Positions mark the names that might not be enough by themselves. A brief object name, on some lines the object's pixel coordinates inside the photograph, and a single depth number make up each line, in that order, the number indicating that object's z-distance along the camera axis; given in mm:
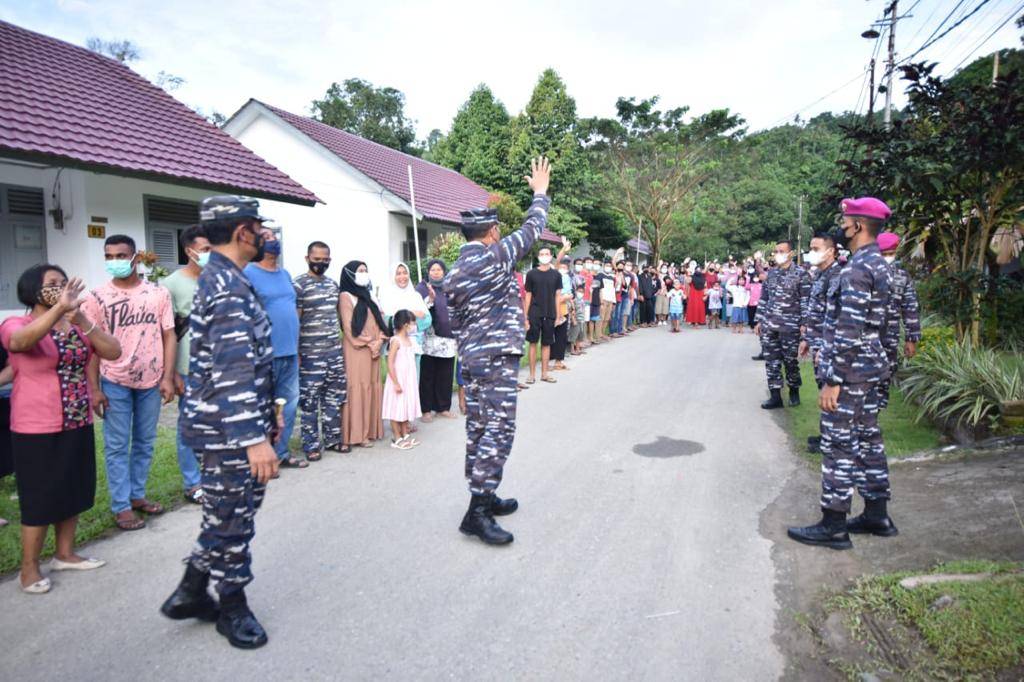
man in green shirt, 4727
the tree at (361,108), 46625
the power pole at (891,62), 19547
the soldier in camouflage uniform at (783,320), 8430
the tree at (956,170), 6445
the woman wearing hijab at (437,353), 7887
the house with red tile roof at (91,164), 9062
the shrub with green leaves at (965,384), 6129
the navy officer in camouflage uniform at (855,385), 4195
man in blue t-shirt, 5582
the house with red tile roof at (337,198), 17641
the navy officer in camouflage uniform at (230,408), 2980
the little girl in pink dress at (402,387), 6750
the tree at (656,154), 34531
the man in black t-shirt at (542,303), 10484
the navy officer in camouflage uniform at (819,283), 6270
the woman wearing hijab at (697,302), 20969
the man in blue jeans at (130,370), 4551
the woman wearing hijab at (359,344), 6691
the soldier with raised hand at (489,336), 4355
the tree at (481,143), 25906
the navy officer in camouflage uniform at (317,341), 6211
